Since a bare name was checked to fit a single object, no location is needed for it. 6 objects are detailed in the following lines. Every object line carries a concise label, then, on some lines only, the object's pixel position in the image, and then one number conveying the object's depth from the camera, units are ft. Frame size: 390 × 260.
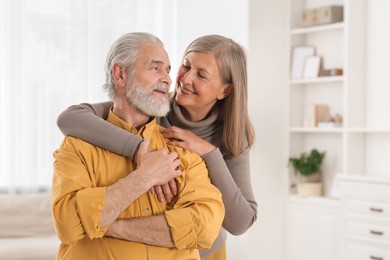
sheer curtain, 15.94
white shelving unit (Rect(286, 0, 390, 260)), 16.56
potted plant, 17.70
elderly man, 6.31
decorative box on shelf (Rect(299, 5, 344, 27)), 17.38
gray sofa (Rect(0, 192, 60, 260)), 14.87
